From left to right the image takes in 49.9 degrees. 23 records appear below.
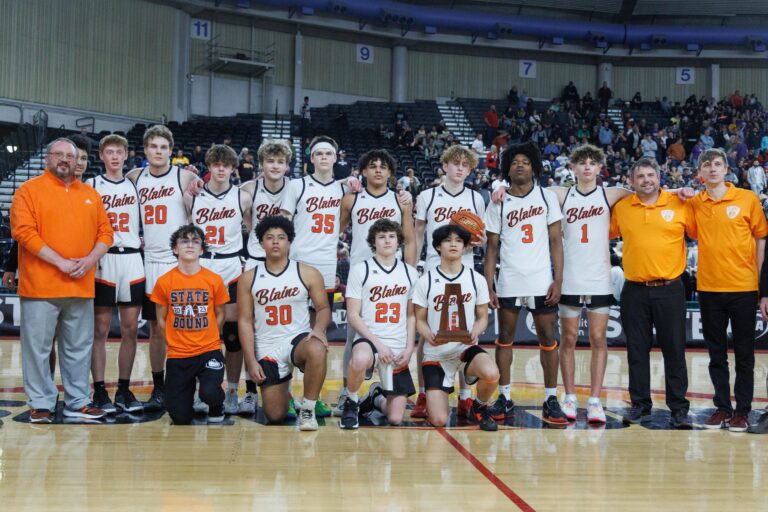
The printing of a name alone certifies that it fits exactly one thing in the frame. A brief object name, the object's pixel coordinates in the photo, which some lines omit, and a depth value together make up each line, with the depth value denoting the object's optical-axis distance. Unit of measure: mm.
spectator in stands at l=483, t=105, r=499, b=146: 24794
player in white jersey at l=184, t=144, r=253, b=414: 6434
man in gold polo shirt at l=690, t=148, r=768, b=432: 5957
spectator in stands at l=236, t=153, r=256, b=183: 16094
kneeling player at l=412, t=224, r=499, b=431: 5945
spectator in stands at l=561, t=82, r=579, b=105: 28625
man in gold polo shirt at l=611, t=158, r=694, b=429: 6113
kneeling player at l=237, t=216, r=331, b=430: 5863
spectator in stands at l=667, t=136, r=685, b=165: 23719
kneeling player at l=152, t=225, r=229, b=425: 5914
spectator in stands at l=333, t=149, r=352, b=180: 16516
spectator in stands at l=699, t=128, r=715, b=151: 24033
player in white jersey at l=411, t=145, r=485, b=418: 6449
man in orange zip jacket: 5793
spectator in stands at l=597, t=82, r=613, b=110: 28547
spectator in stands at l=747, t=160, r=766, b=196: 20094
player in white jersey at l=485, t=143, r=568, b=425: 6207
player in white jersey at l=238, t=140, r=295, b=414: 6492
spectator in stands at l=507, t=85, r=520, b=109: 28047
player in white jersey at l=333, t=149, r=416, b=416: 6508
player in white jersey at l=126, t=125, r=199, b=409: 6426
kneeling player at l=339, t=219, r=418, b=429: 5926
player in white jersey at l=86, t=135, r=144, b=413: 6285
